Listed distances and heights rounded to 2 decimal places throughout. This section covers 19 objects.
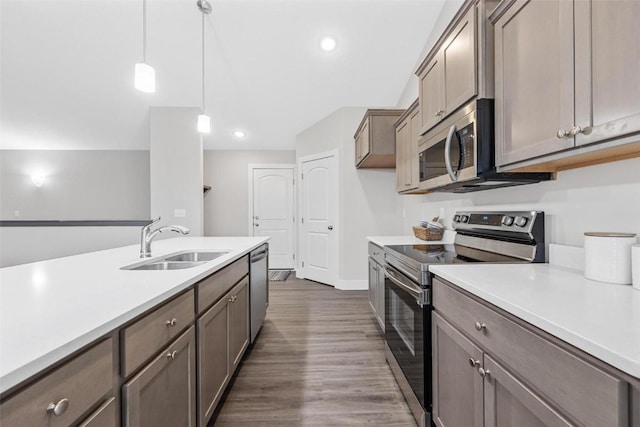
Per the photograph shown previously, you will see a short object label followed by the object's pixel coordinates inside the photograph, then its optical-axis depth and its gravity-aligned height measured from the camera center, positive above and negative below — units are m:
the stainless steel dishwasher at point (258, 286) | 2.30 -0.66
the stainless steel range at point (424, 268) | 1.38 -0.33
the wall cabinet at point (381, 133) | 3.14 +0.90
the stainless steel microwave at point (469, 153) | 1.34 +0.31
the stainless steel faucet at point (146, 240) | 1.71 -0.17
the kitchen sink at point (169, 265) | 1.70 -0.34
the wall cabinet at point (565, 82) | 0.77 +0.43
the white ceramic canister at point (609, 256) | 0.96 -0.16
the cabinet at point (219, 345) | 1.34 -0.77
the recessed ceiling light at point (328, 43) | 3.03 +1.87
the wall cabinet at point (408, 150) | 2.42 +0.59
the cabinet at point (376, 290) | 2.44 -0.75
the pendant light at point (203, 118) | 2.59 +0.88
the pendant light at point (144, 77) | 1.78 +0.88
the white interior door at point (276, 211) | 5.63 +0.03
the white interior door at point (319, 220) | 4.29 -0.13
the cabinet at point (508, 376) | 0.57 -0.44
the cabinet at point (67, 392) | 0.52 -0.38
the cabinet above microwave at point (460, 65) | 1.34 +0.81
